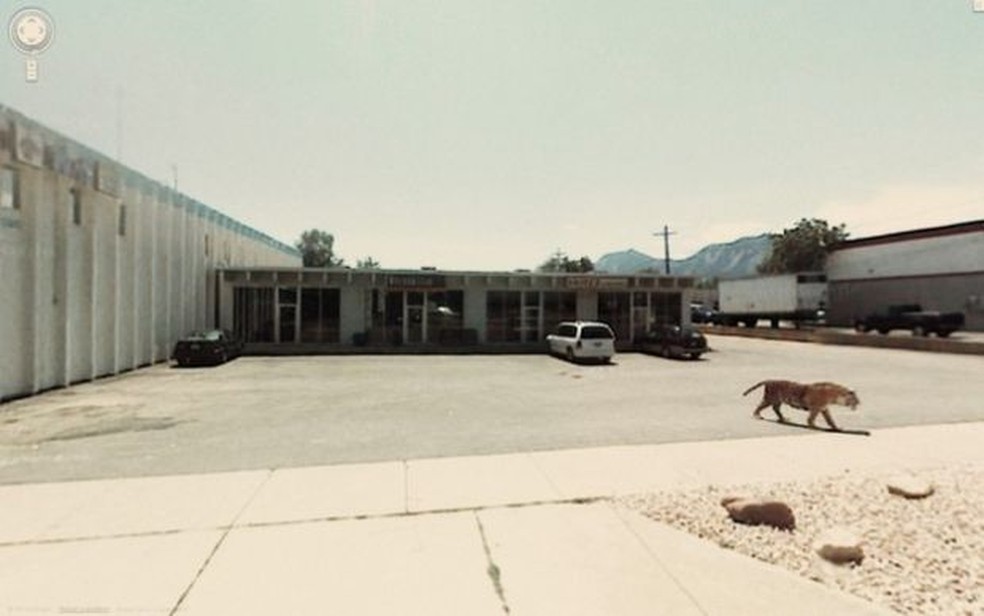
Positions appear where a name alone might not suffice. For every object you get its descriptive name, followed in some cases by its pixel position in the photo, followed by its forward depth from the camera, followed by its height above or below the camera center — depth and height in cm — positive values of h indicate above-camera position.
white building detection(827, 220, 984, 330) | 3872 +229
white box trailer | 4303 +24
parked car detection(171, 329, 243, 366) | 2153 -196
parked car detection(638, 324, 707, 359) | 2531 -195
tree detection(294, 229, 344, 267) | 8819 +838
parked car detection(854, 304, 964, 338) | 3394 -125
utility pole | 7038 +777
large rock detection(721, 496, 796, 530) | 563 -217
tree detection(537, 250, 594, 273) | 8483 +572
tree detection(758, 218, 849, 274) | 7175 +752
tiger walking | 1055 -185
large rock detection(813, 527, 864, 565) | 484 -216
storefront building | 2880 -32
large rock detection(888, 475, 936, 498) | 640 -216
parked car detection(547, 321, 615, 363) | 2333 -176
